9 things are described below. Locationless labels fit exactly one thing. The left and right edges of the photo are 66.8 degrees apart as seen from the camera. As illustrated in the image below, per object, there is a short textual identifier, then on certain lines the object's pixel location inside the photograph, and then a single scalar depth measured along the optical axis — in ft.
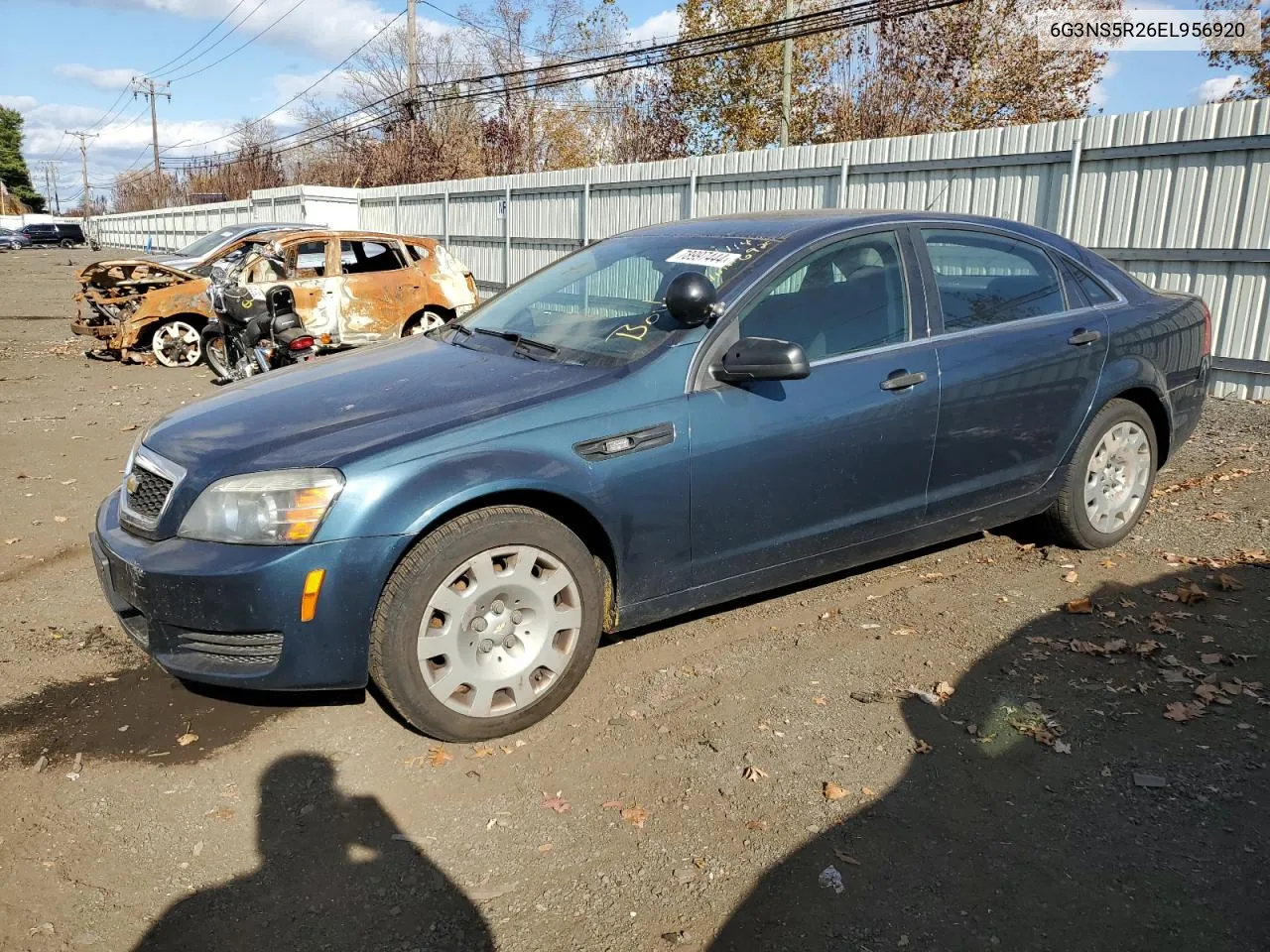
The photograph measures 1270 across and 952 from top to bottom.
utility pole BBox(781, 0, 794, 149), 69.02
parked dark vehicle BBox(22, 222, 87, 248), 204.57
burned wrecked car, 35.94
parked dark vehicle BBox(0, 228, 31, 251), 197.16
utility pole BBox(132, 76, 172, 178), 222.69
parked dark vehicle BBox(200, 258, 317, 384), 28.02
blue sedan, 9.96
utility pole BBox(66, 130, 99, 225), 319.68
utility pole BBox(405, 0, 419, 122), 92.79
